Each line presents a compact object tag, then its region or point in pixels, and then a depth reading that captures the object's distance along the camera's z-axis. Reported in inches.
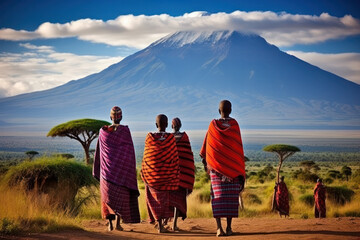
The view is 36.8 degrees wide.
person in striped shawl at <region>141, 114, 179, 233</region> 368.5
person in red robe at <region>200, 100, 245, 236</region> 345.7
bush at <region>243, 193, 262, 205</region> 843.2
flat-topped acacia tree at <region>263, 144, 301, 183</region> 1293.1
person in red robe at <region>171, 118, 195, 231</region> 382.3
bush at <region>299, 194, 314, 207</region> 816.9
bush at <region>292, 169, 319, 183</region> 1311.5
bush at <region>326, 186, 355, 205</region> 828.6
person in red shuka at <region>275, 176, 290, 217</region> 626.2
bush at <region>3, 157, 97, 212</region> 446.9
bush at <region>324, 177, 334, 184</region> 1299.2
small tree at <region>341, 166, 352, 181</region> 1499.8
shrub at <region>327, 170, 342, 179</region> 1469.1
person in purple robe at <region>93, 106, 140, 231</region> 370.9
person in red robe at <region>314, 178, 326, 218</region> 588.7
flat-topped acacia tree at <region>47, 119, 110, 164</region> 975.0
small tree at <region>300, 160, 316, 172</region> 1820.7
